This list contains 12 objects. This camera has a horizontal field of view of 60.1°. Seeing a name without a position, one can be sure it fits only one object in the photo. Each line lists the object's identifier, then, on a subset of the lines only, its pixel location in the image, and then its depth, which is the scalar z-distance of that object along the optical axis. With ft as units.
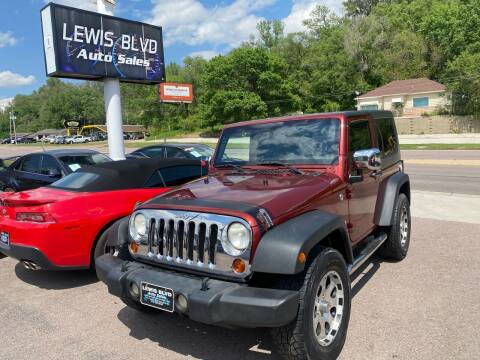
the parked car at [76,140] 262.88
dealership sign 36.63
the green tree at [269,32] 258.78
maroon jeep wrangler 8.96
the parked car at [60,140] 264.76
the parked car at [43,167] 28.12
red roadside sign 178.29
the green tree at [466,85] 125.59
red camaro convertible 14.97
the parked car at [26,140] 326.14
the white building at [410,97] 141.38
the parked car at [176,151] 44.24
